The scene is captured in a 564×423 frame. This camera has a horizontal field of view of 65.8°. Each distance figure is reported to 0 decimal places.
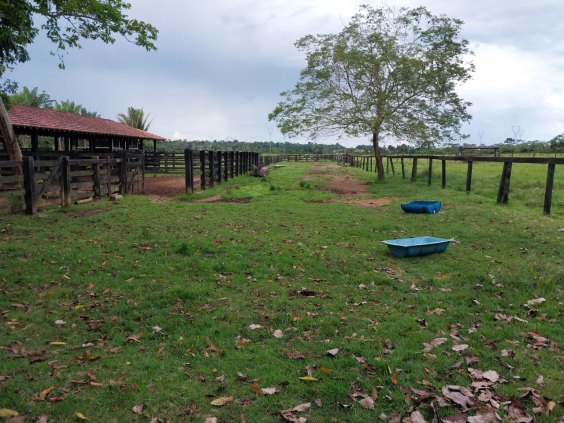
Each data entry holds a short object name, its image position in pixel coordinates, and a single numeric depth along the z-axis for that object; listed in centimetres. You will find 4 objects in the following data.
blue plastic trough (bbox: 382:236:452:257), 728
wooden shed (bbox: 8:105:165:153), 2289
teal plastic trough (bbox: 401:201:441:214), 1181
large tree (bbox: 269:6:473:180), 2252
